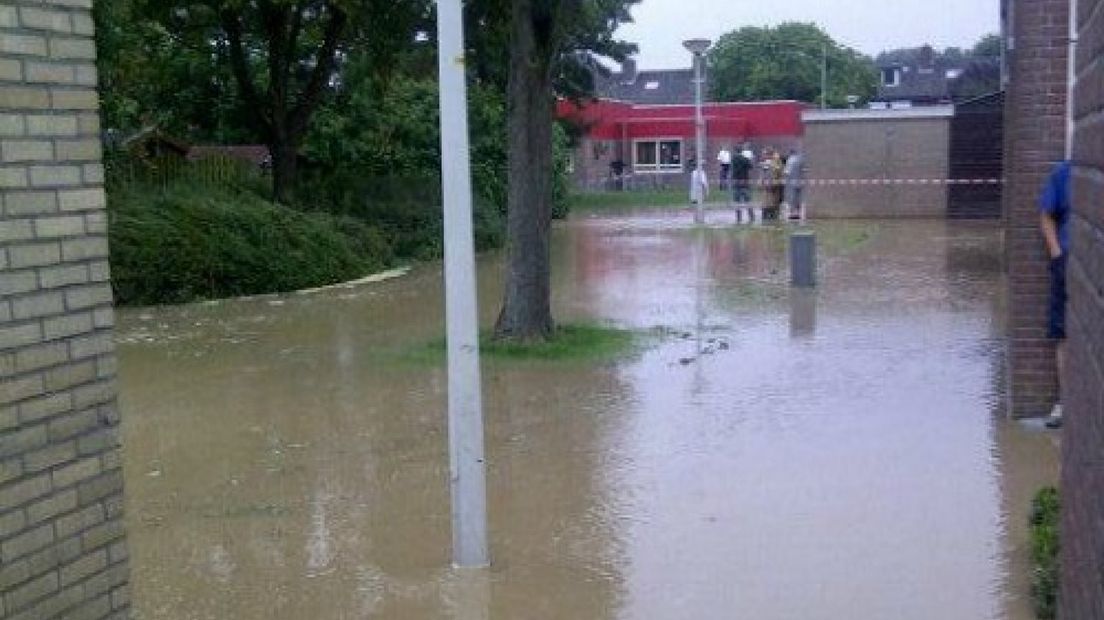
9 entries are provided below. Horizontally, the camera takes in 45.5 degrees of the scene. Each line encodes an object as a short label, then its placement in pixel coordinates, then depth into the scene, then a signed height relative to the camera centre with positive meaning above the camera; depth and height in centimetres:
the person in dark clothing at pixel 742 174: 3281 -31
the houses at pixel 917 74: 9677 +706
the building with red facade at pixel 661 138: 5391 +108
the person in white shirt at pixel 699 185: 2970 -49
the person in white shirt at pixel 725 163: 4384 -1
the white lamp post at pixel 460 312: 585 -63
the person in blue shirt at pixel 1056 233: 730 -44
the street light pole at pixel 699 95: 2856 +149
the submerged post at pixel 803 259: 1631 -122
